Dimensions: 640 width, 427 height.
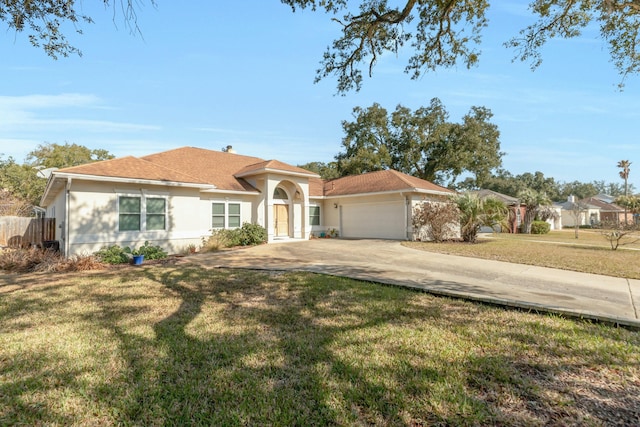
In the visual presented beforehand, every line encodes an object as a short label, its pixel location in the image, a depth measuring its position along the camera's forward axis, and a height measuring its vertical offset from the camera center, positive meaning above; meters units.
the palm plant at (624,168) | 58.06 +9.13
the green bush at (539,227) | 29.62 -1.08
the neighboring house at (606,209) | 46.59 +1.12
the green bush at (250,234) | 16.88 -1.01
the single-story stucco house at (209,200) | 12.18 +0.88
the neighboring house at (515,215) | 30.99 +0.10
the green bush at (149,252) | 12.31 -1.43
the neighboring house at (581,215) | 48.62 +0.13
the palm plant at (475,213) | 17.66 +0.17
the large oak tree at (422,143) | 31.20 +7.81
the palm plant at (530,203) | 29.43 +1.28
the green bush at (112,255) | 11.48 -1.49
